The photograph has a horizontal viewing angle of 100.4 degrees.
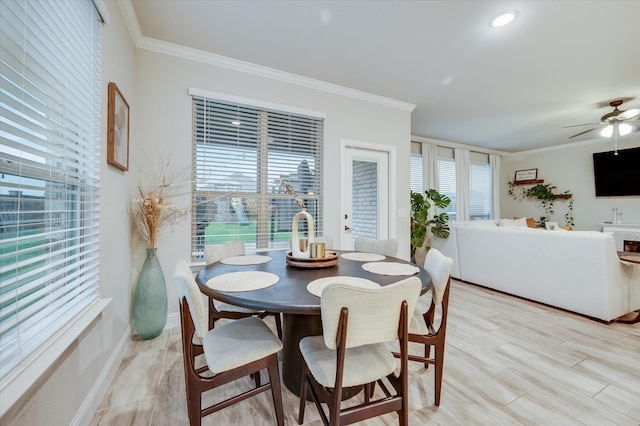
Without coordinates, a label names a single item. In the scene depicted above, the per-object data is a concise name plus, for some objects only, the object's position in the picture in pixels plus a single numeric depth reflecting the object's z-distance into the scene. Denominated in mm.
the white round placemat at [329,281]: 1255
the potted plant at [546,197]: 6234
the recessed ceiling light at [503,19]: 2098
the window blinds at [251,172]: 2709
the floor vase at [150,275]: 2221
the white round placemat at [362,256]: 1970
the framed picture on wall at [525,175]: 6727
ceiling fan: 3699
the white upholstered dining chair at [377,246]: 2473
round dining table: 1119
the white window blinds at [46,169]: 918
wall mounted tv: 5262
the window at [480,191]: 6586
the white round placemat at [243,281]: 1291
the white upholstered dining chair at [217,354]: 1172
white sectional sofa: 2619
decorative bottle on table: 1806
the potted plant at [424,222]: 4422
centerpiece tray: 1689
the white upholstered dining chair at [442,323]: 1508
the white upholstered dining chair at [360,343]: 1001
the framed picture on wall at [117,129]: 1763
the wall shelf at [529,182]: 6629
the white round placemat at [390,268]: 1585
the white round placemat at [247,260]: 1836
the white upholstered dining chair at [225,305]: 1798
